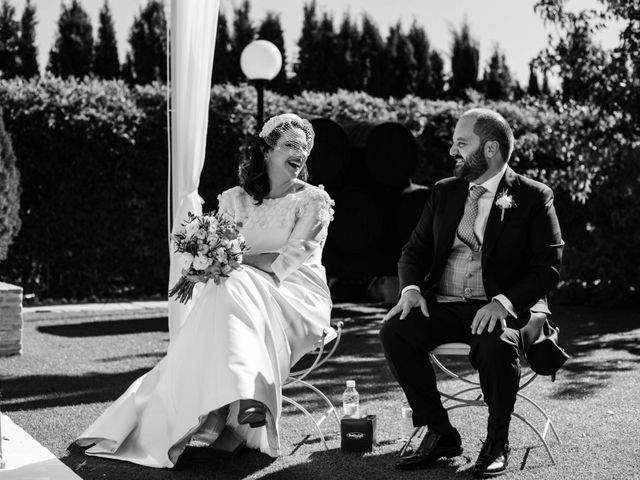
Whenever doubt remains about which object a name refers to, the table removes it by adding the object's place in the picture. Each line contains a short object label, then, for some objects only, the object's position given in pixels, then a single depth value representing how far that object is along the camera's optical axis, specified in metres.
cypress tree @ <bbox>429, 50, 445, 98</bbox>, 24.94
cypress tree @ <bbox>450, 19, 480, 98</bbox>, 25.09
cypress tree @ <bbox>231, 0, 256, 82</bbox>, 22.27
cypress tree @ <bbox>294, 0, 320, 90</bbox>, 22.78
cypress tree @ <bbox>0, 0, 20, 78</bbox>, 19.91
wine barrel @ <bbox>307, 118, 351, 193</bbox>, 8.68
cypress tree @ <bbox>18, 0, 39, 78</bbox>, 20.20
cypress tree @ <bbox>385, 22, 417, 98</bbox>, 23.89
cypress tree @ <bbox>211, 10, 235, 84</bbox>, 20.98
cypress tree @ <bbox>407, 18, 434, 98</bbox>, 24.36
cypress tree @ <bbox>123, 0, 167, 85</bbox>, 21.17
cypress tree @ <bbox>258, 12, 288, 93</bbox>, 22.83
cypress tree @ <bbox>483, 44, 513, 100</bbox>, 24.95
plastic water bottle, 4.41
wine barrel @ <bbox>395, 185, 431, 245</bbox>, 9.03
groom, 3.83
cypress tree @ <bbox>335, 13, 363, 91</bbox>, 23.11
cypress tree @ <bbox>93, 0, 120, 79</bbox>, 21.05
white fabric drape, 5.45
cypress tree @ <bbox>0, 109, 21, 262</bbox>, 9.79
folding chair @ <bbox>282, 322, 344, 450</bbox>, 4.32
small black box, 4.15
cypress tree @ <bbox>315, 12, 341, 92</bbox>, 22.89
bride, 3.94
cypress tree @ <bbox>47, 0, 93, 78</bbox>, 20.64
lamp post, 8.49
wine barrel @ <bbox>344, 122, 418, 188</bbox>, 9.01
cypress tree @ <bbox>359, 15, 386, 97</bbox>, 23.77
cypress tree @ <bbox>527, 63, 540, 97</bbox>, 25.30
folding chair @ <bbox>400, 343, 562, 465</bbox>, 4.08
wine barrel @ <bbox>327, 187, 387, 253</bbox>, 8.75
